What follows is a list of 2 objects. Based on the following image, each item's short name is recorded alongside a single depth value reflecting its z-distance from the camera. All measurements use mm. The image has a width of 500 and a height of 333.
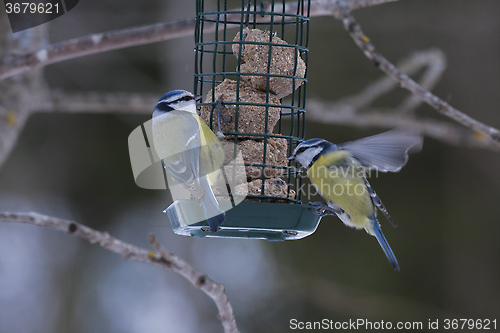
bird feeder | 7434
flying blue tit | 7988
